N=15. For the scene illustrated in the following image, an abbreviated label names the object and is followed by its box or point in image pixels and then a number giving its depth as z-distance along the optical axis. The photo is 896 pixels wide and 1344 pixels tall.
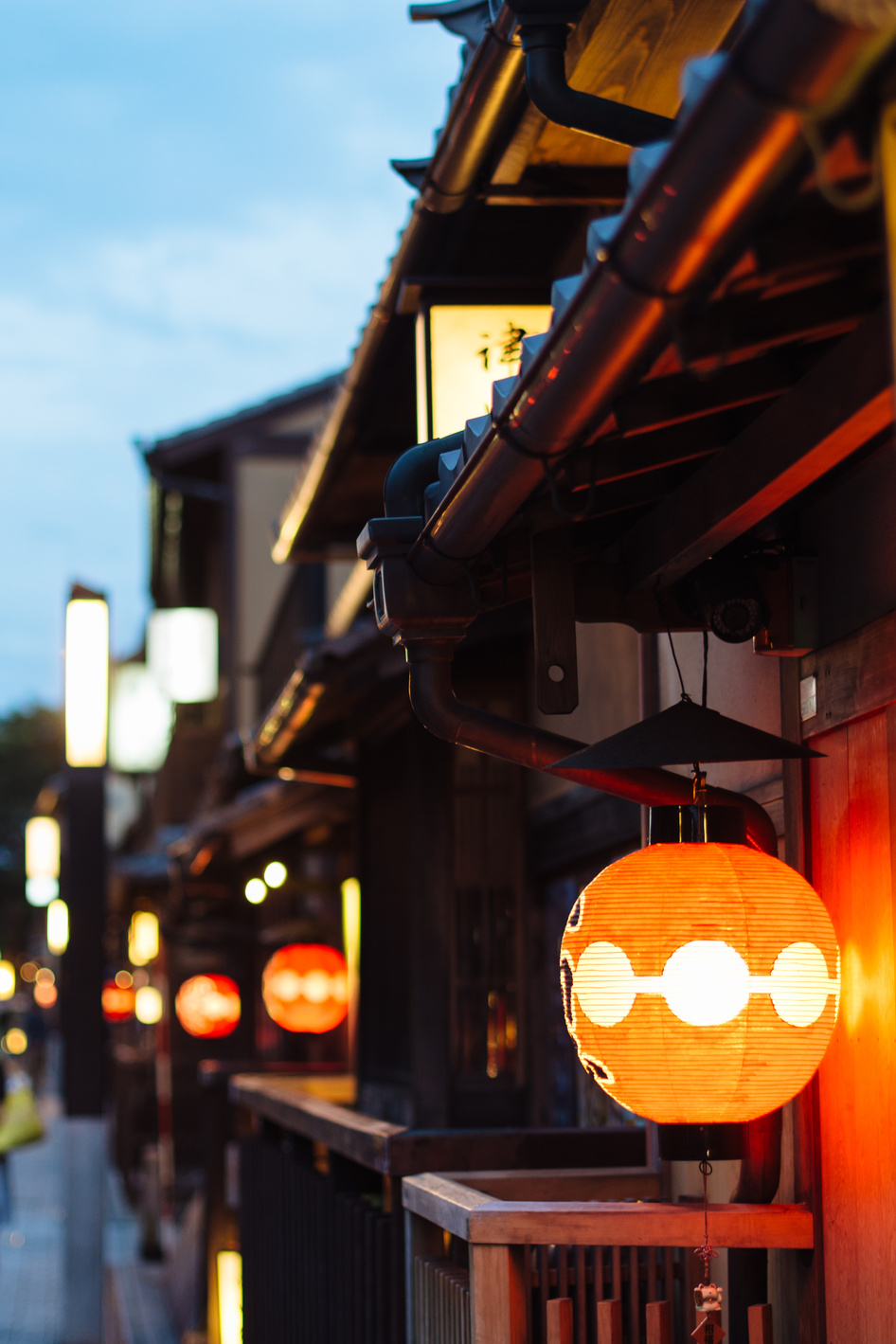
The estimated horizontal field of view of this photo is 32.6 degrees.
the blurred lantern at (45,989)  64.12
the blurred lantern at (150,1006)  27.62
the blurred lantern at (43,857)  31.16
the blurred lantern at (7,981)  47.94
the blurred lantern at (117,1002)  31.97
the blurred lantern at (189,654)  23.09
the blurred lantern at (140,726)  30.38
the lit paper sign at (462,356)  6.96
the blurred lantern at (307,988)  13.57
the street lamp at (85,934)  12.23
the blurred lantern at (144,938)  29.34
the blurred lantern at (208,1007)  18.25
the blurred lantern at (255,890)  13.66
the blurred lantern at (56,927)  22.27
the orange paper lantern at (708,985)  3.69
